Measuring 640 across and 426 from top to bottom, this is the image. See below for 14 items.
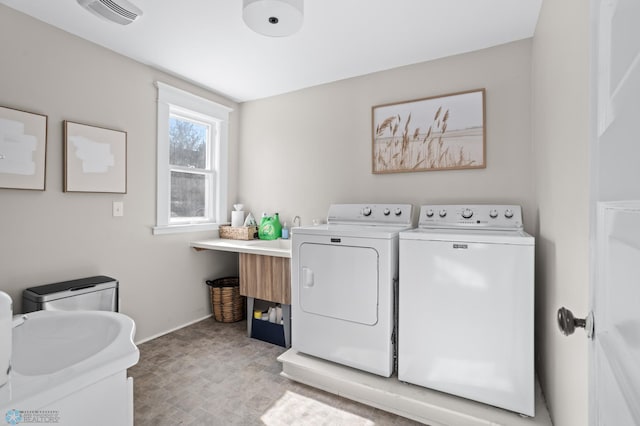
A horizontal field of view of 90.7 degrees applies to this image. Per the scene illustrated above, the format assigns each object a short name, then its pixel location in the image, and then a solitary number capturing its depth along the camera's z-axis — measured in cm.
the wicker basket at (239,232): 331
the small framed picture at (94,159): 226
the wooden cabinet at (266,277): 264
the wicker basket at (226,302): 324
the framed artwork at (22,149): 194
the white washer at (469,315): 166
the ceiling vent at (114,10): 185
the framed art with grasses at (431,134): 245
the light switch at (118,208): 257
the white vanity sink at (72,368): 64
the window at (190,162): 293
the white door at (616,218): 43
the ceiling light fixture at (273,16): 161
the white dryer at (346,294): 199
